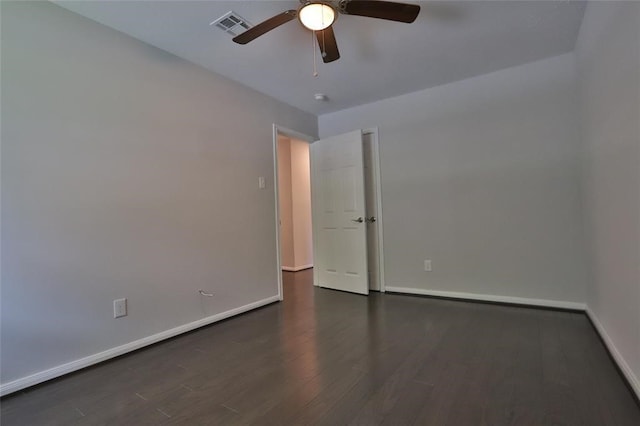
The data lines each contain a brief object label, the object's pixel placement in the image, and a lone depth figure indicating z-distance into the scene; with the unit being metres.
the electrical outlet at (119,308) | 2.21
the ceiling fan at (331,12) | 1.71
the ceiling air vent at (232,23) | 2.13
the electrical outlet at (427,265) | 3.52
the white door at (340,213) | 3.75
